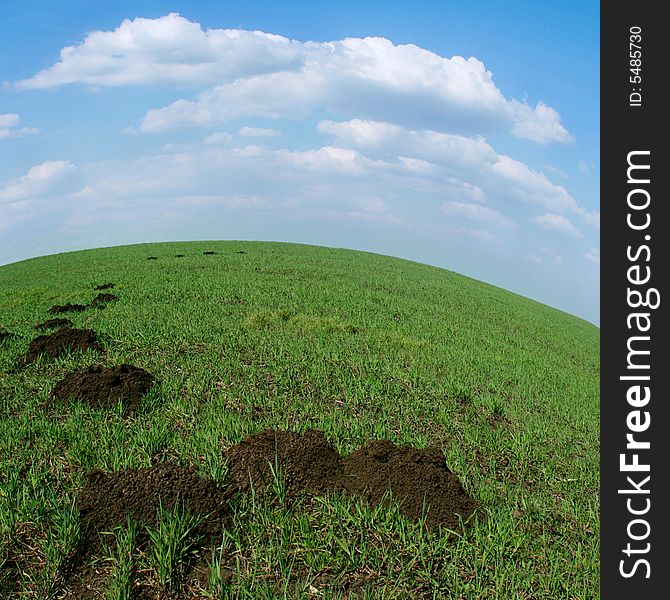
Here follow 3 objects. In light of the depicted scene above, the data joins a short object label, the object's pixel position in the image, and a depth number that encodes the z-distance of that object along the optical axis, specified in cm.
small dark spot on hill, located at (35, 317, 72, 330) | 1045
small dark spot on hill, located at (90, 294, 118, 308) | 1320
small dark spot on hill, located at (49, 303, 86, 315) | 1225
